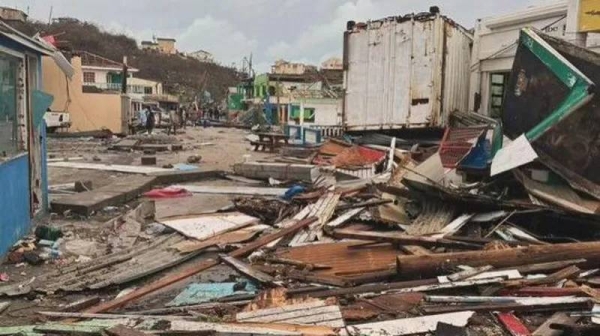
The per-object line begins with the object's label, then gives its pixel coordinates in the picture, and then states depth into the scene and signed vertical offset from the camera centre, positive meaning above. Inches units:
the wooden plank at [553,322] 160.4 -58.6
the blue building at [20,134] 268.2 -13.4
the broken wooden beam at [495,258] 206.1 -50.2
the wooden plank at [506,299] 179.0 -57.4
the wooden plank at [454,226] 251.4 -49.1
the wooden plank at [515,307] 176.2 -58.0
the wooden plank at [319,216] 272.1 -52.6
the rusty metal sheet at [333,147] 547.2 -30.5
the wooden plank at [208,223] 292.2 -59.7
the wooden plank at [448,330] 159.2 -59.3
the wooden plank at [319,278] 206.6 -60.5
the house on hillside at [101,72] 2308.9 +159.8
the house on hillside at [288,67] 3260.3 +286.8
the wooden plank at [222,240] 267.7 -61.5
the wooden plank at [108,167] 572.9 -59.3
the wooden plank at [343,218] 284.8 -52.4
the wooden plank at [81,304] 192.9 -66.9
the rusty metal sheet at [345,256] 226.1 -58.7
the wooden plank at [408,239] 239.0 -51.9
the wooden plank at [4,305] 197.9 -69.4
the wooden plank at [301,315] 172.4 -61.5
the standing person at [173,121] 1342.3 -22.9
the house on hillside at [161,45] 4323.8 +540.6
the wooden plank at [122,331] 159.9 -62.2
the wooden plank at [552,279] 192.9 -53.8
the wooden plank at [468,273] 197.6 -53.8
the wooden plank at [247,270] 214.8 -61.6
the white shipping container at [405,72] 488.1 +41.4
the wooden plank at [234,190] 437.1 -60.7
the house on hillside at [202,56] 4529.5 +472.6
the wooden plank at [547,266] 203.6 -51.9
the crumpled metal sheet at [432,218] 264.1 -47.9
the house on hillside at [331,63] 2881.4 +280.6
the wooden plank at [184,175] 501.0 -57.1
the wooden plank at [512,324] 163.8 -60.1
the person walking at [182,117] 1649.2 -12.9
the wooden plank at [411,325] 165.3 -60.9
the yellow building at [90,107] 1166.3 +7.5
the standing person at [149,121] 1209.8 -19.2
